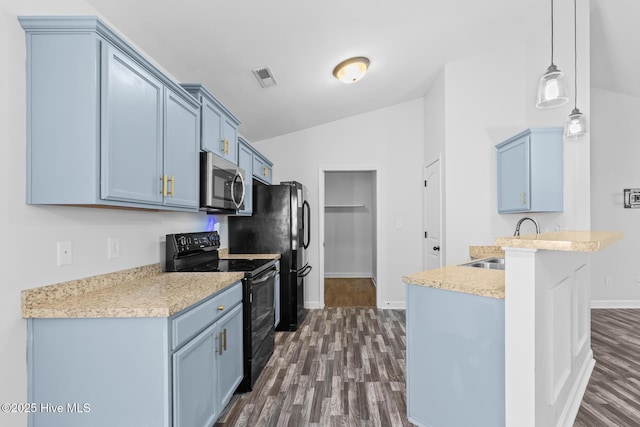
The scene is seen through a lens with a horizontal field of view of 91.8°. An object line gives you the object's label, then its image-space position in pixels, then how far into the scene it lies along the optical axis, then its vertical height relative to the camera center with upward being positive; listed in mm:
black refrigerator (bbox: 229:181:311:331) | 3557 -193
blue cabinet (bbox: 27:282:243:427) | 1308 -666
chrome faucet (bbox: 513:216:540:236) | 3152 -115
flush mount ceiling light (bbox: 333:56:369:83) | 2962 +1419
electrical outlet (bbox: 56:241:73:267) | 1469 -185
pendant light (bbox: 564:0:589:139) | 2496 +716
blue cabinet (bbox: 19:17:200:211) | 1305 +442
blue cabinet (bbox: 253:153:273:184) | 3500 +567
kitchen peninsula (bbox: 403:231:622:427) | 1381 -646
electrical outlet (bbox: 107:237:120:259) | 1784 -193
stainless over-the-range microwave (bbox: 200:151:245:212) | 2236 +237
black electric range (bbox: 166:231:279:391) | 2271 -530
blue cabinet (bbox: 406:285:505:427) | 1533 -784
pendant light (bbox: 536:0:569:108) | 1803 +747
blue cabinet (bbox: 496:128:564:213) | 2961 +429
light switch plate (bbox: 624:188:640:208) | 4242 +220
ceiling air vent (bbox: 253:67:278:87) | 2695 +1250
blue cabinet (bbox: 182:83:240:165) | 2207 +708
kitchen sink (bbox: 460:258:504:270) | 2715 -445
